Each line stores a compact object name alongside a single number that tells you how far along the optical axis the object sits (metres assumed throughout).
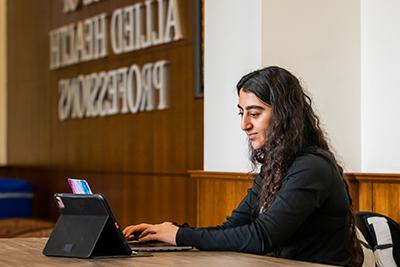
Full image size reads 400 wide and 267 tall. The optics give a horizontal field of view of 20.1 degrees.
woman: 3.90
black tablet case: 3.76
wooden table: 3.53
